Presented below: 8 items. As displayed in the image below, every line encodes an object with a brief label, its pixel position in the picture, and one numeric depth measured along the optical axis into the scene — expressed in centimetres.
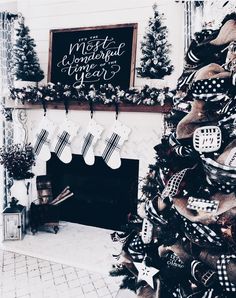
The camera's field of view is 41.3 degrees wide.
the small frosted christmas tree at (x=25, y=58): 302
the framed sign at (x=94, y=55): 285
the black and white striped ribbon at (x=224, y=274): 117
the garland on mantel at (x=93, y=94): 258
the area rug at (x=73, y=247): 282
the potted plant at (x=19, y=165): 311
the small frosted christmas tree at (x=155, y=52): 254
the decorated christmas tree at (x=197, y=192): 119
